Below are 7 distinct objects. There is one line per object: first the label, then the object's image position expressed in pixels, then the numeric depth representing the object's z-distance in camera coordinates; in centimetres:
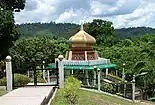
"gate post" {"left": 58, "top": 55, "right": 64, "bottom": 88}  1447
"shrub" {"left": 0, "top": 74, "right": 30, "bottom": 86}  1561
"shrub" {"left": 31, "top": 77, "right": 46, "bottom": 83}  1848
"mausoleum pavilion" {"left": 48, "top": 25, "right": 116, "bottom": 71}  2029
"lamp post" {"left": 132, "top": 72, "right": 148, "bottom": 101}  1658
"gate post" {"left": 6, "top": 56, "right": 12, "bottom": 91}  1403
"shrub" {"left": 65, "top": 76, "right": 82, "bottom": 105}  990
